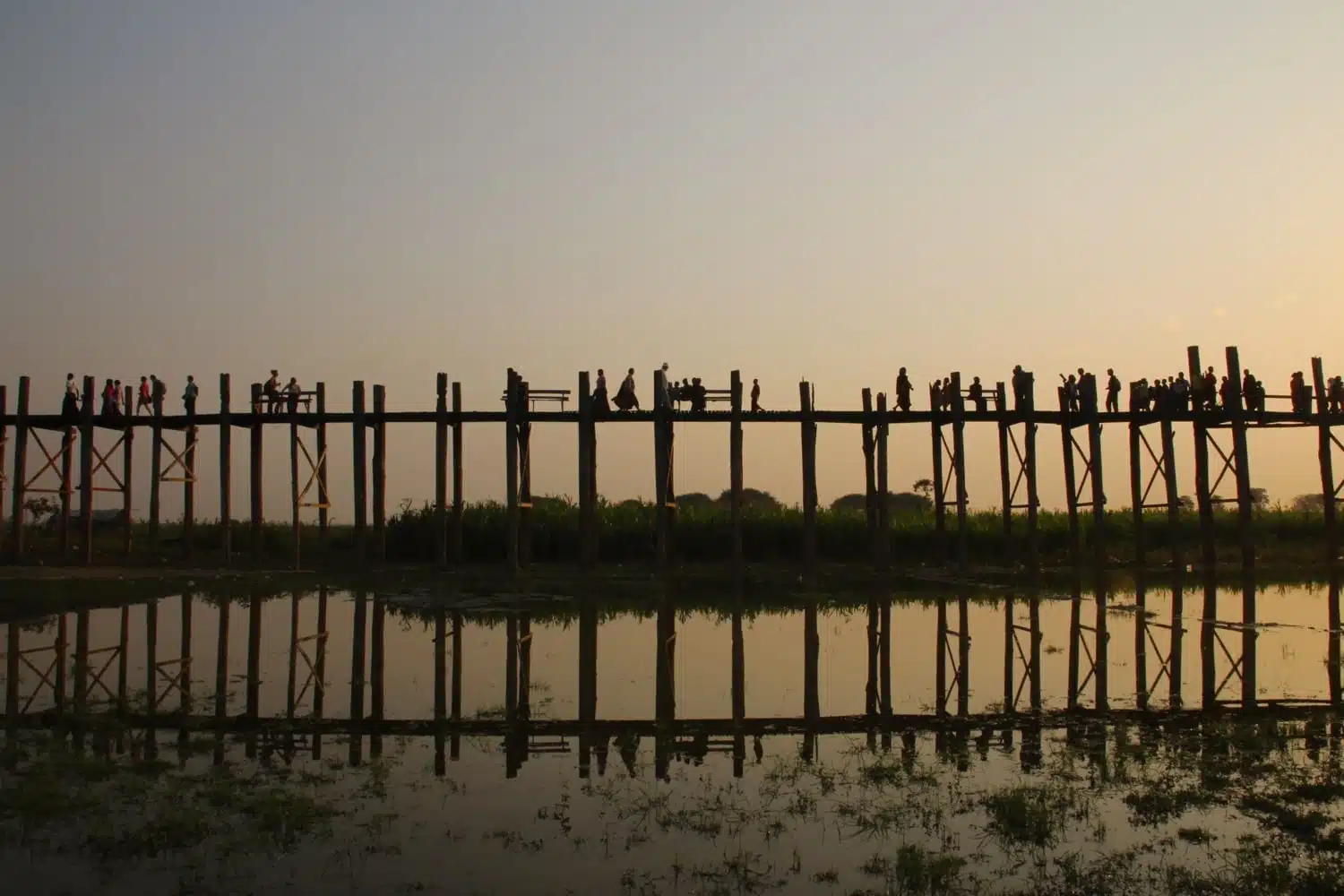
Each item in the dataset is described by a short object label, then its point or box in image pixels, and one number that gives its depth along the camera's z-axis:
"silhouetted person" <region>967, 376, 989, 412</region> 25.38
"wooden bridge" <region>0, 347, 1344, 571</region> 24.20
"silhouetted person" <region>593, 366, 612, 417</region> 24.25
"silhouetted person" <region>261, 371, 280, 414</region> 25.81
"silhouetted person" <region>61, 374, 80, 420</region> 26.41
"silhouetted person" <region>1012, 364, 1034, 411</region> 25.43
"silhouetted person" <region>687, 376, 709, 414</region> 24.17
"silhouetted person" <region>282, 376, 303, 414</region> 25.67
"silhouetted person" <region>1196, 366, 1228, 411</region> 25.75
